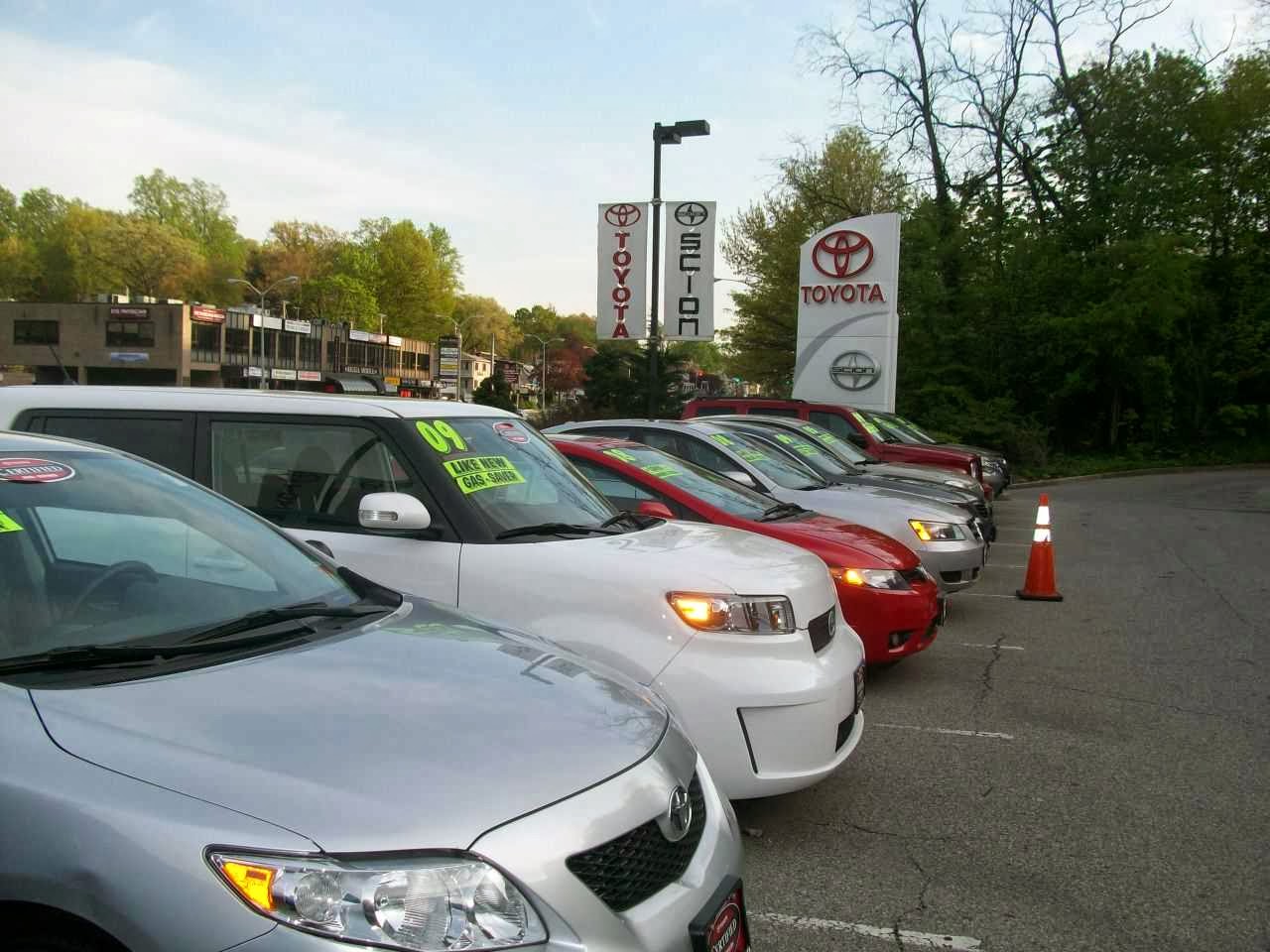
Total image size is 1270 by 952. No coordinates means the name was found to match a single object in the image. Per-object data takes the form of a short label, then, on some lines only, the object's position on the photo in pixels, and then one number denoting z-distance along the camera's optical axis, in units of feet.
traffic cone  32.32
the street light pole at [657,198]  50.44
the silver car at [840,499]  27.78
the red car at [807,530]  20.30
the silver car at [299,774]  6.14
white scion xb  13.28
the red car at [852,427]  52.24
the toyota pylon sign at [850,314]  78.95
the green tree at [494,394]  131.34
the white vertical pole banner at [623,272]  54.60
